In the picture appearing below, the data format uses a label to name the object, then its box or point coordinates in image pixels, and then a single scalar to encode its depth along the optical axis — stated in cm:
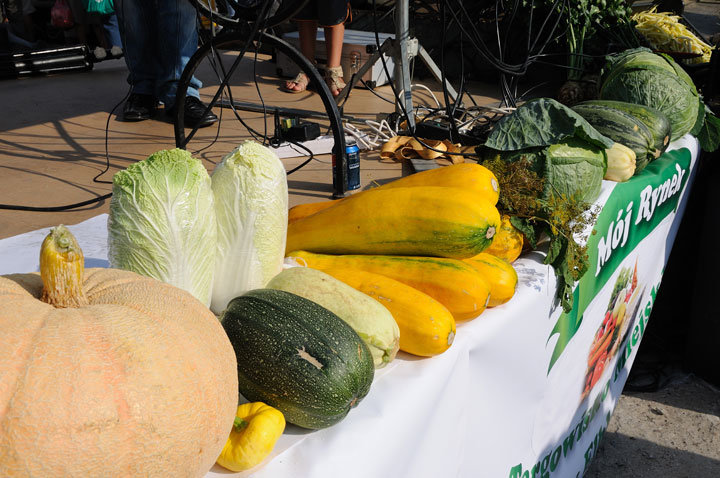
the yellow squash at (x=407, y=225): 152
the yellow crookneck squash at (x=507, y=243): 174
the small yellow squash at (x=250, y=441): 95
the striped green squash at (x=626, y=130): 236
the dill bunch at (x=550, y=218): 176
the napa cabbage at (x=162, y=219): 112
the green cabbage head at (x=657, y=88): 284
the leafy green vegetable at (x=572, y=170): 190
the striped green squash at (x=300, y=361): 103
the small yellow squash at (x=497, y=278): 153
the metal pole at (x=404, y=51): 456
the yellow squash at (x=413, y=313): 128
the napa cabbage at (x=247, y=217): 126
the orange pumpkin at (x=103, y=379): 69
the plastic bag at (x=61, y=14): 865
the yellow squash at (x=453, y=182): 166
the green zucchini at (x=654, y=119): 251
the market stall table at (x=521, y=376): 112
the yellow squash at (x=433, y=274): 143
